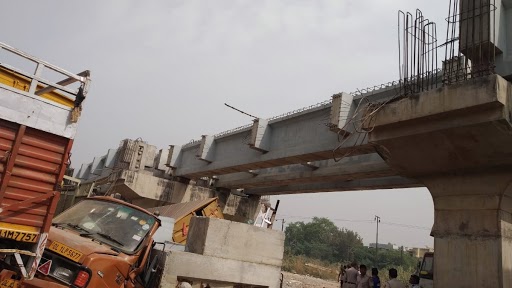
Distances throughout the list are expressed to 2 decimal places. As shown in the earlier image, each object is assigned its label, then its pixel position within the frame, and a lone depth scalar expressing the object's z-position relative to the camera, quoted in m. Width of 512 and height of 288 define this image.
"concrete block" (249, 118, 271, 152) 13.38
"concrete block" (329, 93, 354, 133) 10.09
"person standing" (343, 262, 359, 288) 12.19
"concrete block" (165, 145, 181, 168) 19.66
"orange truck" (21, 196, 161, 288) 4.76
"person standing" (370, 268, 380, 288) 12.47
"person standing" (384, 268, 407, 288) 9.38
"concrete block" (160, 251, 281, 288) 6.44
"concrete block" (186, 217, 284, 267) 7.05
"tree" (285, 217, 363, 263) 91.38
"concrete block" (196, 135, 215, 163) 16.73
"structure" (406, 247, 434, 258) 74.44
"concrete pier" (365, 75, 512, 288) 6.27
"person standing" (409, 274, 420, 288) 11.25
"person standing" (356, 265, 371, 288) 11.41
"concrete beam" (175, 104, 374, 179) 11.23
